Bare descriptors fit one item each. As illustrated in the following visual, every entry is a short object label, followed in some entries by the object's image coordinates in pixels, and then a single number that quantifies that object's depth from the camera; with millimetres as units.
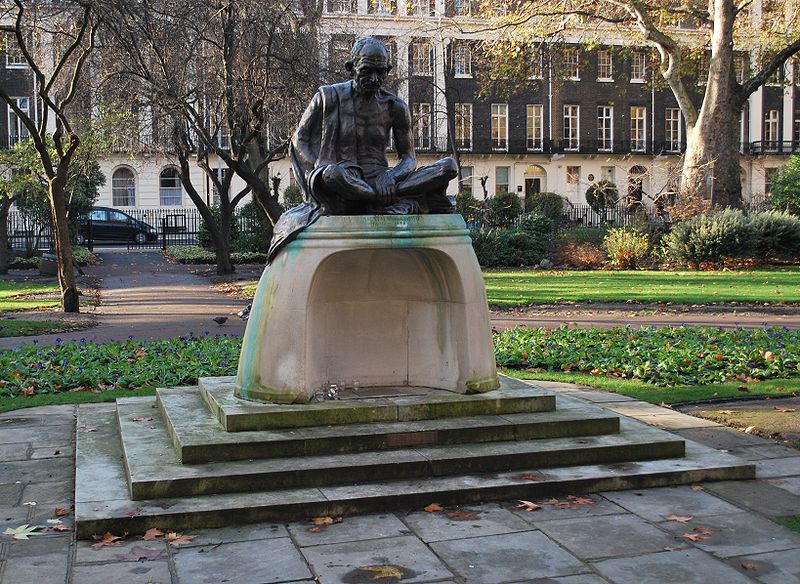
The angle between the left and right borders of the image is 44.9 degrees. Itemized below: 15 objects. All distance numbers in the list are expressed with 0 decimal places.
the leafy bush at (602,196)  44906
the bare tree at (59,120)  16266
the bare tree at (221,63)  20172
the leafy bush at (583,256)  26938
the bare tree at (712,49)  28594
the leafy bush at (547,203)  43812
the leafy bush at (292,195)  43050
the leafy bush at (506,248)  28500
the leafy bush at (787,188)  34812
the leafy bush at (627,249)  26281
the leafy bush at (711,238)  24969
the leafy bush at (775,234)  25691
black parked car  41969
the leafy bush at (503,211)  33000
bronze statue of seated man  7047
